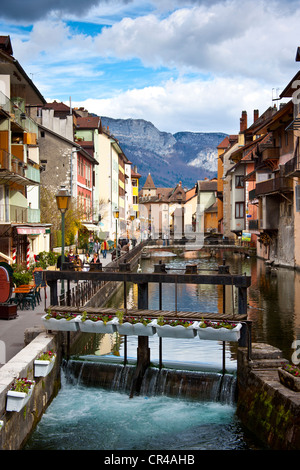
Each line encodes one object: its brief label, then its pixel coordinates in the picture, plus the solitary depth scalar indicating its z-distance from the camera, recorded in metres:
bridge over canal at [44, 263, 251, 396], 12.48
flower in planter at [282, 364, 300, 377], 9.57
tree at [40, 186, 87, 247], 42.31
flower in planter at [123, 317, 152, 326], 12.77
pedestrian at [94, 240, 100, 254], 48.07
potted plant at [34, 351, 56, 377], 11.22
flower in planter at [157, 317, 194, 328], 12.53
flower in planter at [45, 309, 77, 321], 13.28
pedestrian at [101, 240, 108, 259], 46.64
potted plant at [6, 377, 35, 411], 9.12
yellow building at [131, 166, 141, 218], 126.86
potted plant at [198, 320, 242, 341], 11.91
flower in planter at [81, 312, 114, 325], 13.21
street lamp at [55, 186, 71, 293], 15.93
